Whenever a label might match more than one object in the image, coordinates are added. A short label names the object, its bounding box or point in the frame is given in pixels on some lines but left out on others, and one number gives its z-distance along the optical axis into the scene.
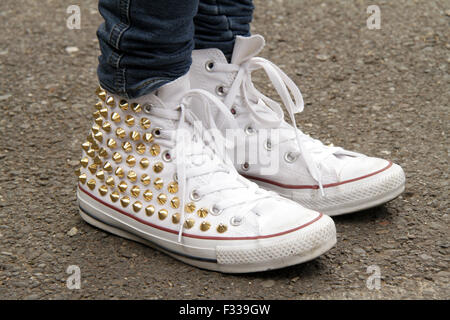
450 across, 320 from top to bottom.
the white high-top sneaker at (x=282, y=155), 1.25
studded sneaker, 1.16
